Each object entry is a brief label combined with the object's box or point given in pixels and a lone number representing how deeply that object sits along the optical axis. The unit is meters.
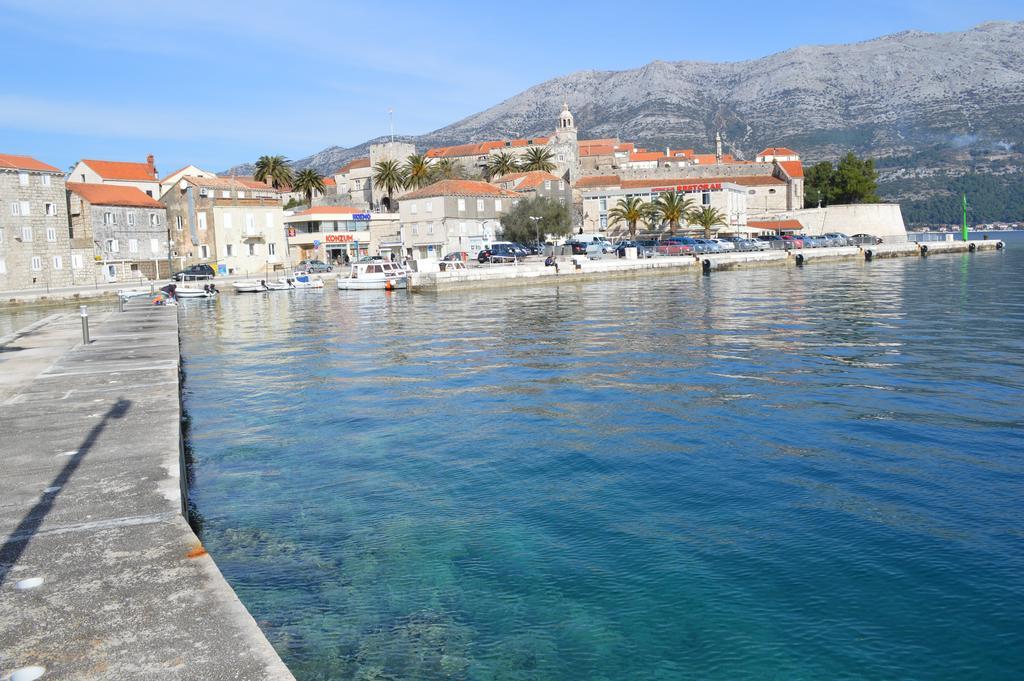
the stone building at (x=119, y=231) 70.12
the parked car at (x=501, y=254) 67.38
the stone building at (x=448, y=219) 78.44
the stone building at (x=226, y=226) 76.44
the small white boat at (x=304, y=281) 60.56
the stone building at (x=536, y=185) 90.44
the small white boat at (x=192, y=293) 55.90
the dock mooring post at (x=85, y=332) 21.97
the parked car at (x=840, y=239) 87.23
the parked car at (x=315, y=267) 72.50
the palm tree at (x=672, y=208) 88.81
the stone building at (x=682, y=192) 94.00
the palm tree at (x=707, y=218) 89.56
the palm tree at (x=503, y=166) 108.56
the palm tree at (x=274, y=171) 101.12
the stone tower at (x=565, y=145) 116.81
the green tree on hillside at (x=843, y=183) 105.56
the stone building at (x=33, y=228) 63.03
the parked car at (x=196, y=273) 64.31
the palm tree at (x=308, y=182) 108.19
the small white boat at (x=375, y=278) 58.97
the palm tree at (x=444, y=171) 106.94
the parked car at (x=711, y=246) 75.62
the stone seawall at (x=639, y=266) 56.75
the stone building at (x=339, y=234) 86.38
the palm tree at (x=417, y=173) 103.94
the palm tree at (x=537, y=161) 110.81
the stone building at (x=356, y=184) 113.62
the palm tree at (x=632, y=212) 90.50
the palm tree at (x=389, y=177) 104.69
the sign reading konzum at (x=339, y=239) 86.60
